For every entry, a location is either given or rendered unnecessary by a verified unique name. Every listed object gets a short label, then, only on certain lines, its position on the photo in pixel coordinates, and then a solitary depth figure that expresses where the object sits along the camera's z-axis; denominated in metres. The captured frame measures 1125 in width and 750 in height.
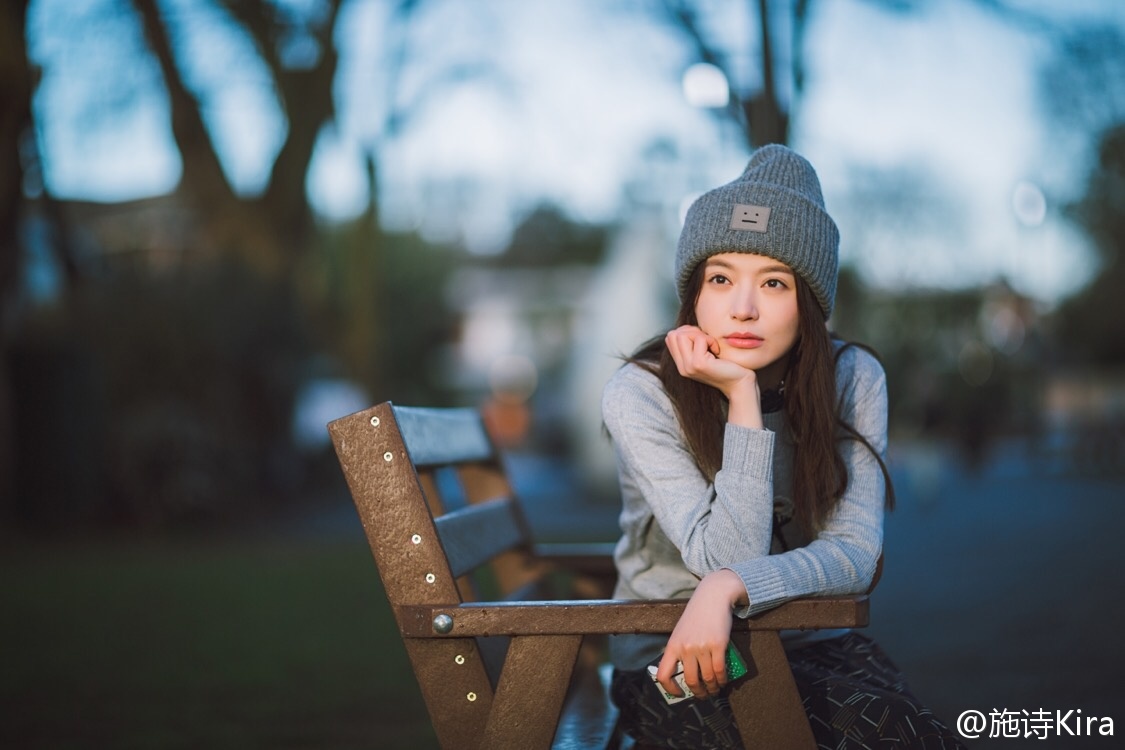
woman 2.50
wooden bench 2.30
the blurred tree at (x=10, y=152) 11.48
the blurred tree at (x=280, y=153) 13.95
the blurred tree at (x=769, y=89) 6.60
